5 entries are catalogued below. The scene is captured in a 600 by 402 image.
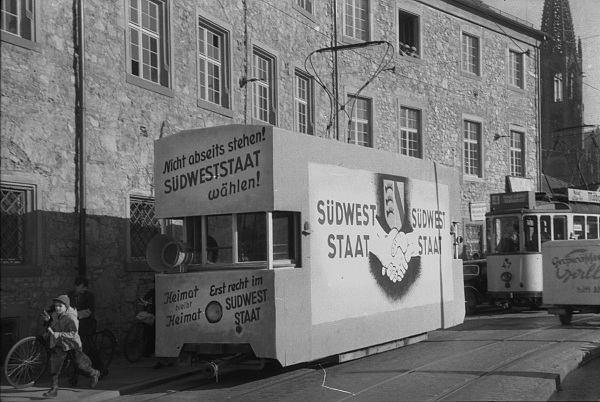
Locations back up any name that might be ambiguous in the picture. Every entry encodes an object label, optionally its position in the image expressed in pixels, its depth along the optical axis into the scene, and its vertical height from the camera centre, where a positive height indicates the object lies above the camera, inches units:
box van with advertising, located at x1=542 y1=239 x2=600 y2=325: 697.0 -33.9
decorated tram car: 438.3 -3.4
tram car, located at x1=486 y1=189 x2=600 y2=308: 872.3 +1.5
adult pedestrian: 487.2 -41.9
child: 422.3 -47.9
